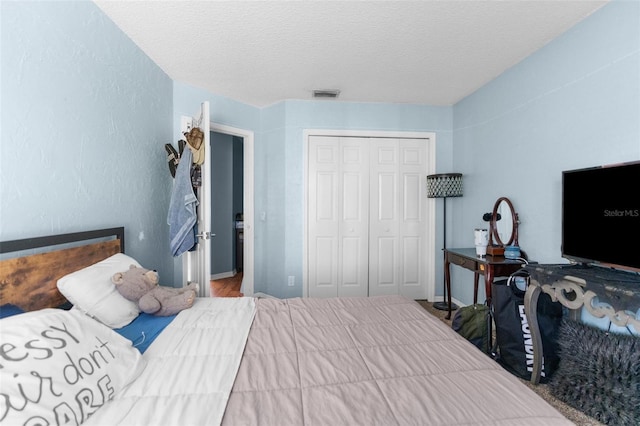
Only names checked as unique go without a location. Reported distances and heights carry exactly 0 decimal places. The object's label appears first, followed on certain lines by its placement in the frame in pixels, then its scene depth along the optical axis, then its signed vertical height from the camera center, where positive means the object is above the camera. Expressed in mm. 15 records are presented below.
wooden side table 2355 -499
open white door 2430 -138
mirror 2572 -190
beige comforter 873 -630
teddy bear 1589 -506
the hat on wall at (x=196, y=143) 2406 +514
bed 843 -623
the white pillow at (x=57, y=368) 748 -492
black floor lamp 3270 +229
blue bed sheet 1343 -631
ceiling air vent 3219 +1268
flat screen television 1568 -52
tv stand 1383 -448
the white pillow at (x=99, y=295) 1395 -453
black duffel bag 1948 -861
